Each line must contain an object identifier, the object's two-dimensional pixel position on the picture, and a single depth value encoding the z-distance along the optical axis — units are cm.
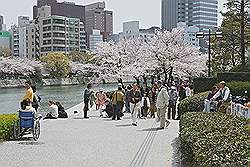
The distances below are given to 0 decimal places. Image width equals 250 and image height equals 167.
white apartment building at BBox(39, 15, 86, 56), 11525
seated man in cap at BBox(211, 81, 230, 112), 1267
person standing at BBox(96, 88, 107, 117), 2033
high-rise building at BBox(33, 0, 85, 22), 15950
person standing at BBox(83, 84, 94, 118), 1806
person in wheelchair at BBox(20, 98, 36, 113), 1074
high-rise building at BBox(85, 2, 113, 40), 18538
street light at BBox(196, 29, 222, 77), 2648
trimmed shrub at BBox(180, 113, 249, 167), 500
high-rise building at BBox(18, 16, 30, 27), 15740
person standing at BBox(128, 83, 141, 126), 1484
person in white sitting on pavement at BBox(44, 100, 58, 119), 1784
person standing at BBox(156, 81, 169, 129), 1360
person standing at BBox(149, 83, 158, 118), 1764
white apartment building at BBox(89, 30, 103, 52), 15074
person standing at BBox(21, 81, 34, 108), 1161
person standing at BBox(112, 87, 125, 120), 1716
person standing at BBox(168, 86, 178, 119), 1673
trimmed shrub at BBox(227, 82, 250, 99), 1966
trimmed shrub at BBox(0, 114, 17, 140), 1055
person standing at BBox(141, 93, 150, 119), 1772
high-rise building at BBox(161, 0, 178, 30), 14725
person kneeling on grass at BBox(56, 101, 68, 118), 1845
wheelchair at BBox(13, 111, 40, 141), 1070
